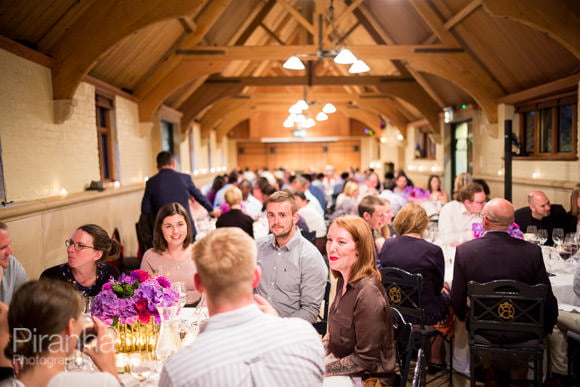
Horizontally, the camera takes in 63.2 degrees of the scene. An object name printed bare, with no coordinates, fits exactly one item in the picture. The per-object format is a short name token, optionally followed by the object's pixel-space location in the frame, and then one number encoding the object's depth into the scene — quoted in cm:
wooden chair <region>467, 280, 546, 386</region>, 302
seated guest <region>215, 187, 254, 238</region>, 509
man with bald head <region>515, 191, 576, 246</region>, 495
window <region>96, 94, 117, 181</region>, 752
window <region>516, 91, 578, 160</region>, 686
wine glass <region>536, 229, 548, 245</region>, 419
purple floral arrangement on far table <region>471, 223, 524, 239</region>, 434
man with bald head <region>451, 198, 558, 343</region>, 313
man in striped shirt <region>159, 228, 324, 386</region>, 127
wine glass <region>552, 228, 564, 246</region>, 409
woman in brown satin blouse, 212
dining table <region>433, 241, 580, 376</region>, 352
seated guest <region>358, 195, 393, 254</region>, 455
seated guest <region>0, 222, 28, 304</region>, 281
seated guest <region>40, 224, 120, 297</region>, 292
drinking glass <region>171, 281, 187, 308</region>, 229
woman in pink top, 342
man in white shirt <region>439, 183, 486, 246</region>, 510
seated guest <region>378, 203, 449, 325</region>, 349
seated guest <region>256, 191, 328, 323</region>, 304
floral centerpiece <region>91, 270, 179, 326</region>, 206
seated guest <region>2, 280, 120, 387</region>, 140
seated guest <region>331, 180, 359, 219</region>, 716
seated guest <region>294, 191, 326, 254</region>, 599
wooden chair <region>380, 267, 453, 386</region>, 337
